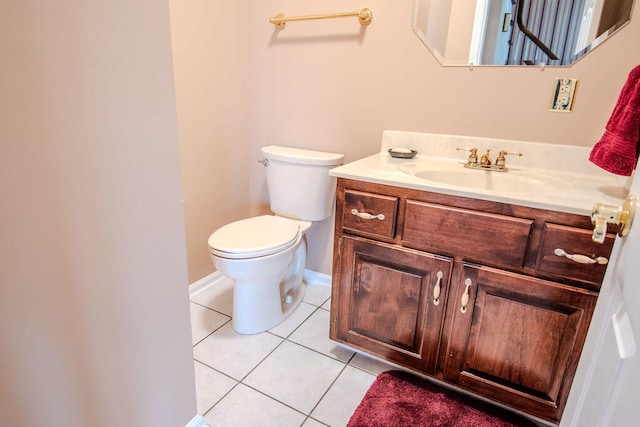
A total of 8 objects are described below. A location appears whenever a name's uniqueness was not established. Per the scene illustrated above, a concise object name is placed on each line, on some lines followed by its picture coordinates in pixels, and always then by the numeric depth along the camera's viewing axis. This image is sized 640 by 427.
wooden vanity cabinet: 1.10
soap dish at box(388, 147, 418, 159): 1.64
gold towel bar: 1.70
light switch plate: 1.40
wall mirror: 1.33
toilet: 1.61
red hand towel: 1.06
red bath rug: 1.31
